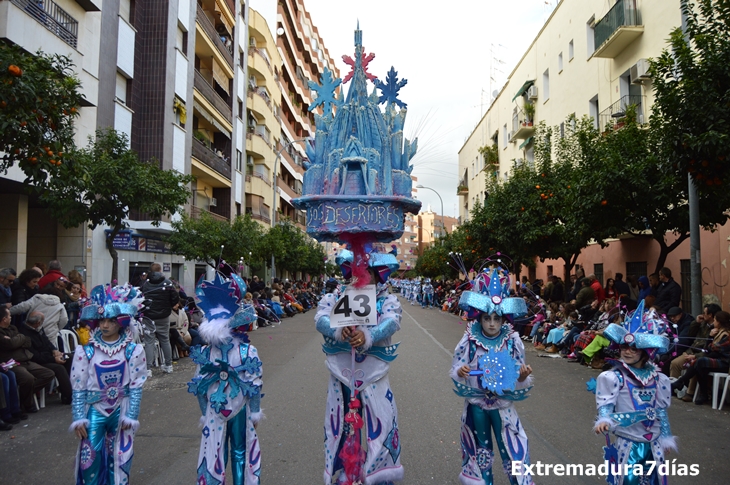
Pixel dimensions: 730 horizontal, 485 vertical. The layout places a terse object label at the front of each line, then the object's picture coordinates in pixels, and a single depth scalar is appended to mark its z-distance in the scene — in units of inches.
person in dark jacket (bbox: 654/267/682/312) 428.8
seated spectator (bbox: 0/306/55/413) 302.7
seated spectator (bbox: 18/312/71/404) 325.7
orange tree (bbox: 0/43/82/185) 296.8
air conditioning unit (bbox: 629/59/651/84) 735.4
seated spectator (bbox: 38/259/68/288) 402.0
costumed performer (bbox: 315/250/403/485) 184.2
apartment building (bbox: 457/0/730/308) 687.1
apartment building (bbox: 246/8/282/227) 1535.4
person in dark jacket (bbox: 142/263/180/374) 430.9
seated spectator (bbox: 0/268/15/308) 344.8
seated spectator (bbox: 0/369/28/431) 286.0
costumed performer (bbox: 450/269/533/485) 180.5
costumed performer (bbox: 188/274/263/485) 177.8
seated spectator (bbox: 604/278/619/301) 553.4
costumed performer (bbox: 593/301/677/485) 169.8
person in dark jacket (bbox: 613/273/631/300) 568.4
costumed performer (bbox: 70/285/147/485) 178.1
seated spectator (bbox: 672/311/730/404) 330.6
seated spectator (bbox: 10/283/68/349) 336.2
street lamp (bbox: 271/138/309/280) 1220.4
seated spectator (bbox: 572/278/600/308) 546.6
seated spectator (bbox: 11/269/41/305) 360.5
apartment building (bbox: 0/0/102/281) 545.3
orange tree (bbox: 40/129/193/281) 487.5
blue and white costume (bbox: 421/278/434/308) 1571.1
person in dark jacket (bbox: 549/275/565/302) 740.6
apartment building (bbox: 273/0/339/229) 1925.4
